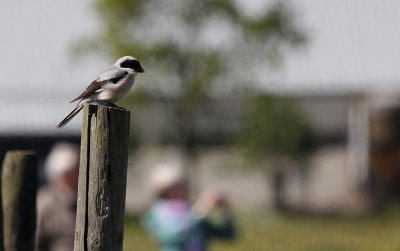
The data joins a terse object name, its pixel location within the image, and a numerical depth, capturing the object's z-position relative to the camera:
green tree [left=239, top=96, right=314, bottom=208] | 62.59
